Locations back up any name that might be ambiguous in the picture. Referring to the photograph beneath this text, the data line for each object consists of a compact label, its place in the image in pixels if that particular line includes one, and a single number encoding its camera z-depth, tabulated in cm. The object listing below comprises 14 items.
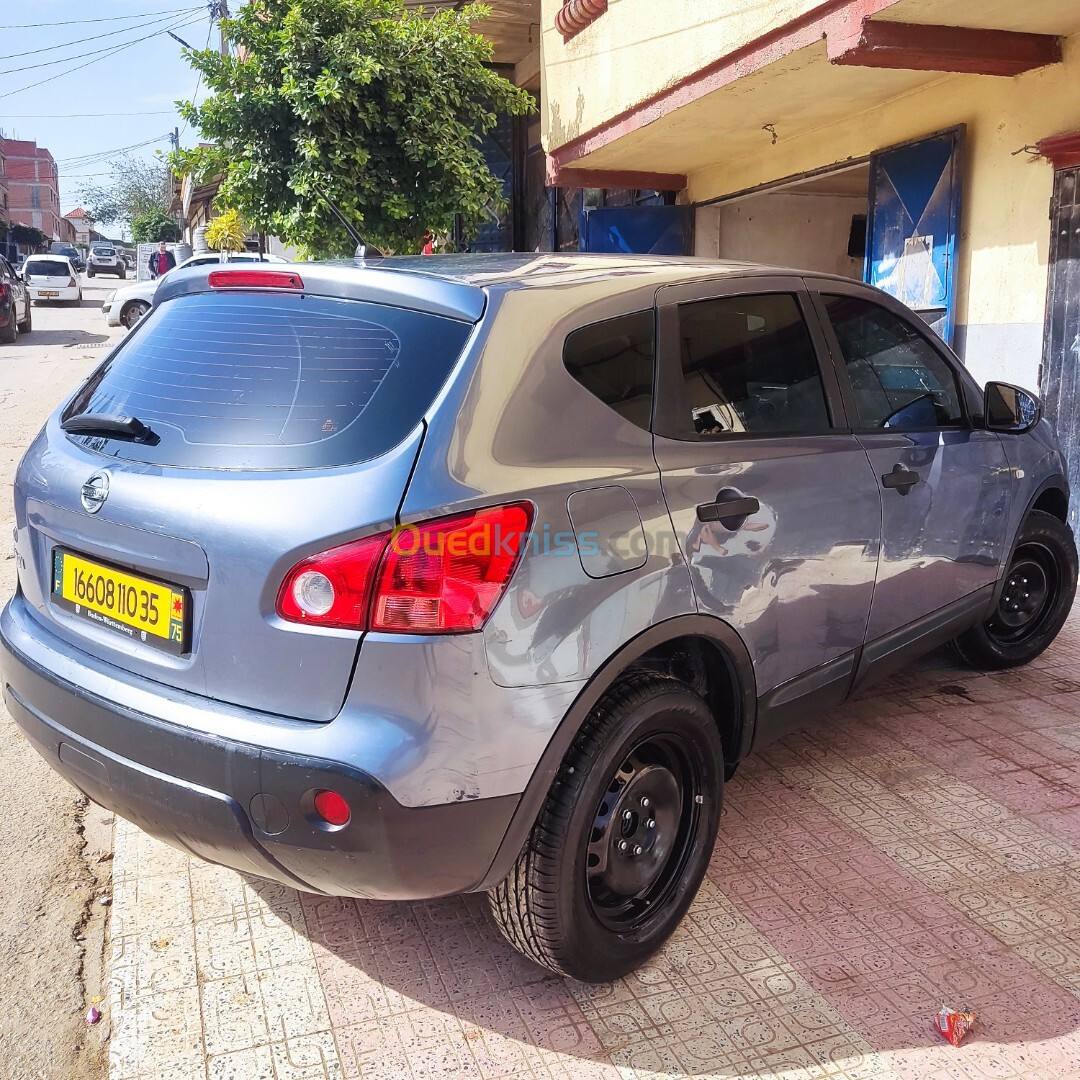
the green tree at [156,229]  6594
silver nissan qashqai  202
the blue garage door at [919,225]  694
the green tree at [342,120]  836
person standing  3509
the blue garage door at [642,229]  1086
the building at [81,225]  11529
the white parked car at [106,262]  5459
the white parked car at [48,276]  2983
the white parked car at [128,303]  2141
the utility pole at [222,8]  2425
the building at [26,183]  9581
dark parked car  1959
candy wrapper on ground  233
